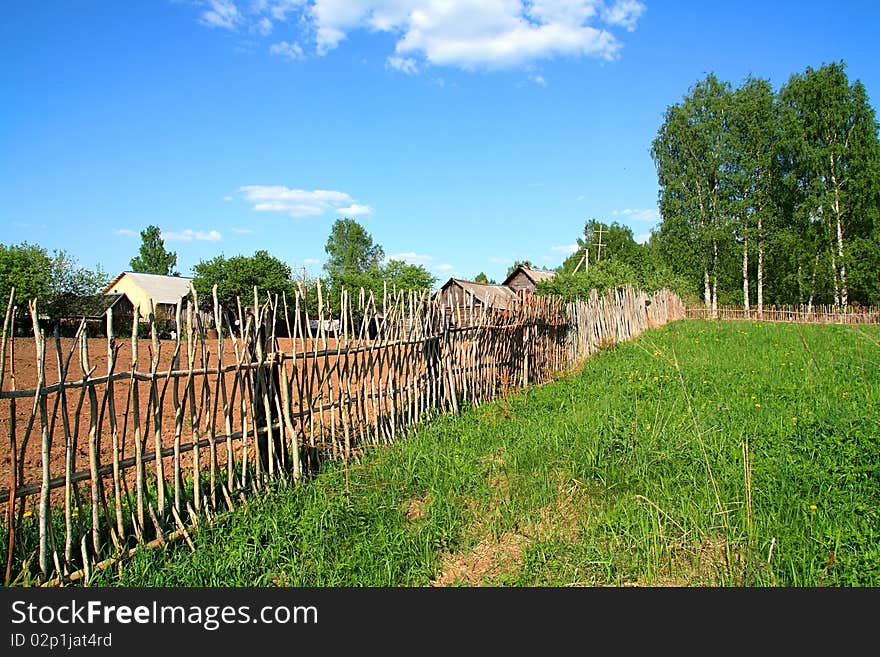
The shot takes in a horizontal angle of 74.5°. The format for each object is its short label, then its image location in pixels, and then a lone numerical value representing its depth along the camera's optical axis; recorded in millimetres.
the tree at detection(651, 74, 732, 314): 29391
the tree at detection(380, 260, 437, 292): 42844
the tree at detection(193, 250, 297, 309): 36625
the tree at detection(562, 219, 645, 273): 57009
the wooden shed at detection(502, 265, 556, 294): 45906
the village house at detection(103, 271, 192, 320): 40281
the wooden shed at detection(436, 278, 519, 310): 40247
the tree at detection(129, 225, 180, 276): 57406
